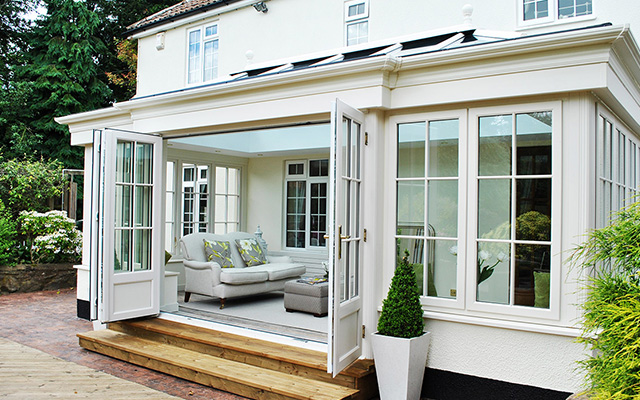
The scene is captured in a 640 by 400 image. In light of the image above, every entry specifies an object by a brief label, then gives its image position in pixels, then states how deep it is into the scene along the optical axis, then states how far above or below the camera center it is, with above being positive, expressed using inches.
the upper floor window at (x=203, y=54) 442.9 +128.9
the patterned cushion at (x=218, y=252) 288.5 -27.7
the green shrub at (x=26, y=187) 398.0 +10.8
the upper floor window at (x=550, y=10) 275.1 +107.1
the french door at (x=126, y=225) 209.6 -9.7
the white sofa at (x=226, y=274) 268.8 -38.4
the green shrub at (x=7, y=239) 358.9 -27.2
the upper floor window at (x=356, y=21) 353.4 +126.8
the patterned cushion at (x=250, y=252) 307.3 -29.2
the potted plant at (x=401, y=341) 154.6 -41.1
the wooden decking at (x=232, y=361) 161.0 -56.6
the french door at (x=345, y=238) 152.8 -10.4
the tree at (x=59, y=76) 631.2 +155.9
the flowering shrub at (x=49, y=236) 370.6 -25.5
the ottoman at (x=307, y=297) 245.8 -44.9
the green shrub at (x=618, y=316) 100.0 -22.2
